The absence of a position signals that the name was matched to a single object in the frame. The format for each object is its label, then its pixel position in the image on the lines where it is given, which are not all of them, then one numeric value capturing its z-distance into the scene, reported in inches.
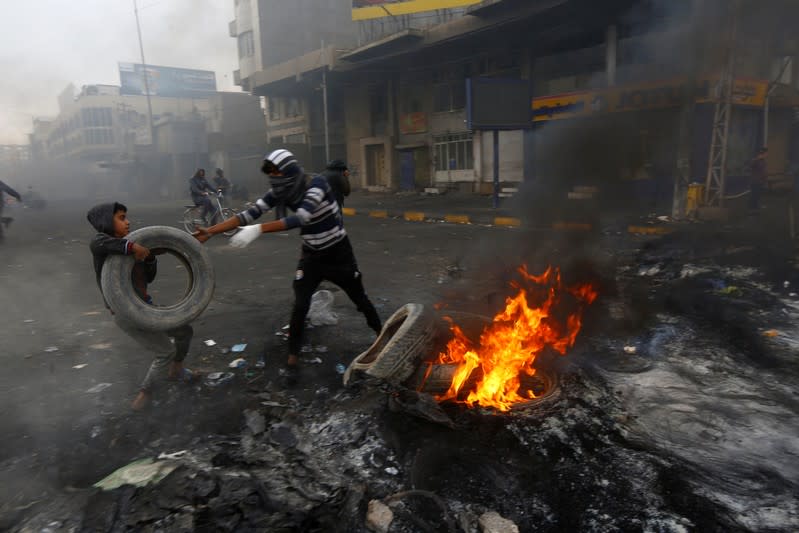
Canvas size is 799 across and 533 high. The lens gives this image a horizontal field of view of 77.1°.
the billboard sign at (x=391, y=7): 867.4
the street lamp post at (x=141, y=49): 1579.2
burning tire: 141.7
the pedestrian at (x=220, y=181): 588.1
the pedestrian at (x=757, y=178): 479.5
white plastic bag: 211.0
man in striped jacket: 151.7
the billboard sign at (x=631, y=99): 480.4
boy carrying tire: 137.5
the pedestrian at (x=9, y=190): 406.1
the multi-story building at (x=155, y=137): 1567.4
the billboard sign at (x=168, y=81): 2358.5
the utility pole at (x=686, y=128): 428.1
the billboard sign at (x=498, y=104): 579.8
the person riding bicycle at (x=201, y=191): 502.6
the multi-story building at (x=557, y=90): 455.5
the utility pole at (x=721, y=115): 424.5
